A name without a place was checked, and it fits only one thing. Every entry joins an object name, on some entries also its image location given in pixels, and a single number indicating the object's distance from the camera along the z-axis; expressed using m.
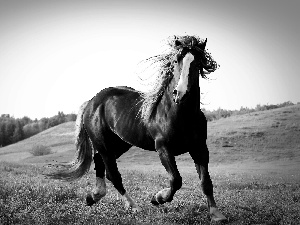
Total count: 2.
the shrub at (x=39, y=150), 66.00
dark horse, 7.20
